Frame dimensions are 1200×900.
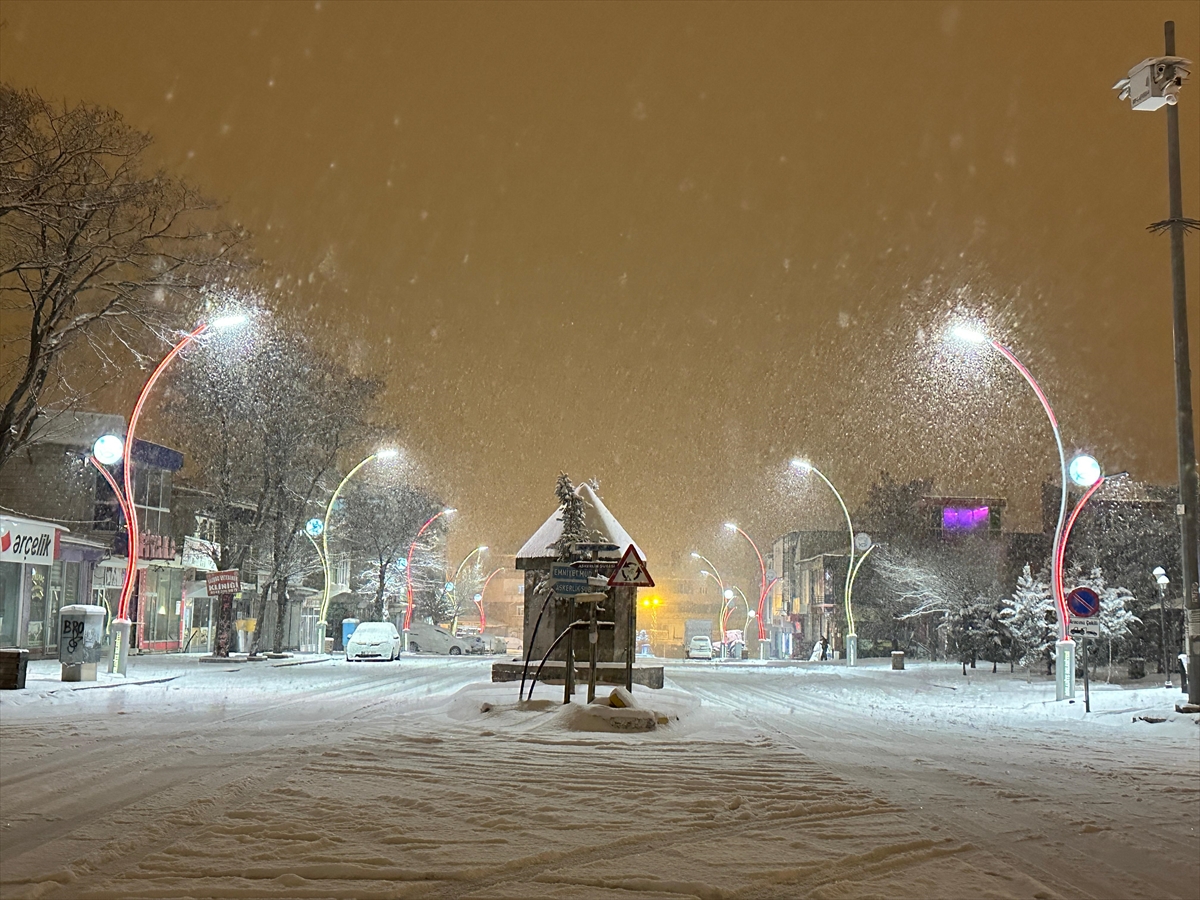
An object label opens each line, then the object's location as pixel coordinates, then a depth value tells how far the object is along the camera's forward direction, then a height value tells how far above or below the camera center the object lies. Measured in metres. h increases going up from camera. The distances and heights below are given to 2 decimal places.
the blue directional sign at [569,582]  17.73 +0.30
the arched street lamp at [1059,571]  22.14 +0.83
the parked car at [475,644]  62.28 -2.35
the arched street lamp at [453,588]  79.01 +0.77
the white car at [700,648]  72.94 -2.66
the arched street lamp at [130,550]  26.69 +0.98
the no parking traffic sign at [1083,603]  20.38 +0.17
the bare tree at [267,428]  39.50 +5.73
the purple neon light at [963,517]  78.75 +6.27
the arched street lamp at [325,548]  43.74 +1.97
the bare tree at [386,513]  63.28 +4.60
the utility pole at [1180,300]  18.38 +5.21
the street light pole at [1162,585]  32.19 +0.80
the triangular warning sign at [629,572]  17.14 +0.46
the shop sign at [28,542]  34.41 +1.43
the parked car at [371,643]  44.53 -1.74
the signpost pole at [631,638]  18.92 -0.67
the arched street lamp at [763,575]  63.04 +1.74
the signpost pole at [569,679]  17.41 -1.16
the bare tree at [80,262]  19.17 +6.02
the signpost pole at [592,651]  17.09 -0.72
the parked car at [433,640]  61.53 -2.13
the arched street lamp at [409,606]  61.77 -0.39
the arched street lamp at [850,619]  47.59 -0.48
